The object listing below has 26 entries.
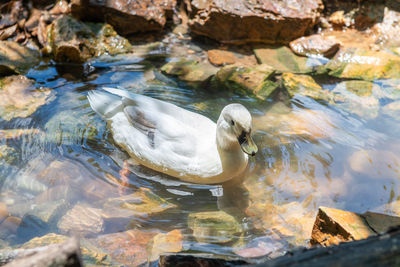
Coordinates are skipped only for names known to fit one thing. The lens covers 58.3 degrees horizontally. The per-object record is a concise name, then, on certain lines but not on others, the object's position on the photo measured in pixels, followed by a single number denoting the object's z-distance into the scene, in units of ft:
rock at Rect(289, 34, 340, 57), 20.07
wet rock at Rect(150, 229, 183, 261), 9.04
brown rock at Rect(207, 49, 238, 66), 19.65
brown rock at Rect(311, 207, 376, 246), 8.49
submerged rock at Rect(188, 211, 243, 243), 9.82
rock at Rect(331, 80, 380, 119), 15.66
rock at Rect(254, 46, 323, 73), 18.99
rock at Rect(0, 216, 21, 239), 9.72
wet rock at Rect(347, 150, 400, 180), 12.41
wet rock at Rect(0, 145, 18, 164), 12.39
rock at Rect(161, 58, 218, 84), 17.72
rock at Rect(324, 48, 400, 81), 18.07
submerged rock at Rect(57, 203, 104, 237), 9.95
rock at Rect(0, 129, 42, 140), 13.47
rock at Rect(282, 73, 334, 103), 16.73
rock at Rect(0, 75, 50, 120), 14.87
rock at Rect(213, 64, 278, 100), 16.71
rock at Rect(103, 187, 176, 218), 10.80
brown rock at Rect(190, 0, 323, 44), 20.79
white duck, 10.96
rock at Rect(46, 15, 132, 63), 18.71
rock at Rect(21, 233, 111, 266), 8.56
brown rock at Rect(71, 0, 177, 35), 20.54
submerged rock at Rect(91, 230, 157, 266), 8.93
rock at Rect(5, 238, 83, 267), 5.12
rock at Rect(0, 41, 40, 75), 17.46
